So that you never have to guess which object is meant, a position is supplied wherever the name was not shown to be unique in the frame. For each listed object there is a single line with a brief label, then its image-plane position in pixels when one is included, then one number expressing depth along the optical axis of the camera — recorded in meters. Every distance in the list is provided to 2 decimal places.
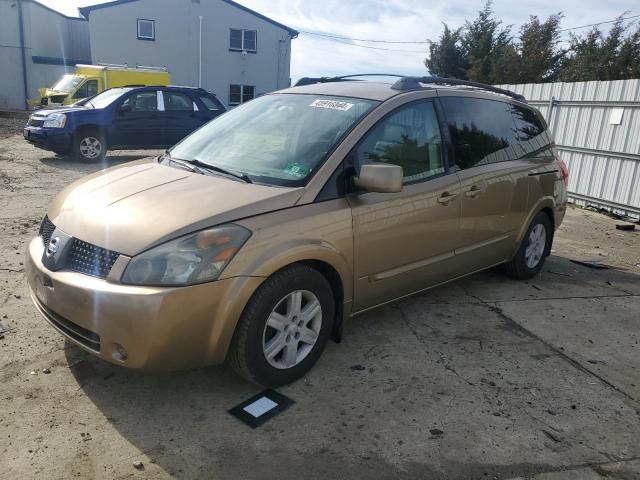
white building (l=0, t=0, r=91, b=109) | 32.03
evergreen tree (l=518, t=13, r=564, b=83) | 28.47
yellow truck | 16.92
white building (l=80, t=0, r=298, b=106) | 27.88
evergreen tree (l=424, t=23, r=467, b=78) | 34.97
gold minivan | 2.73
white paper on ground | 2.99
